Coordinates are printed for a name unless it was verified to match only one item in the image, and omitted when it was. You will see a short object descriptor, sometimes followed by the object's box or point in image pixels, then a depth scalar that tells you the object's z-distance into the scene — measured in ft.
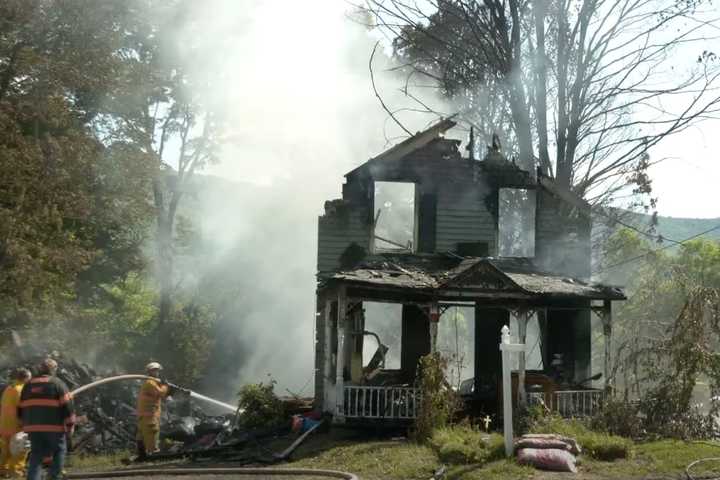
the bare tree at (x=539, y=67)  81.10
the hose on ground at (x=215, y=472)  42.88
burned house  63.46
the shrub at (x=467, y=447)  44.16
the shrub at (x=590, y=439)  46.10
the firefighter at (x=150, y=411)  52.95
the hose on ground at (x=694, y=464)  40.83
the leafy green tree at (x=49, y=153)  77.87
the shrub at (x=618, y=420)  53.82
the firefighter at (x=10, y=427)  45.75
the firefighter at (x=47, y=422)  37.81
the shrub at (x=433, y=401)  50.80
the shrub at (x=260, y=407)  64.54
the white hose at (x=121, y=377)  46.53
